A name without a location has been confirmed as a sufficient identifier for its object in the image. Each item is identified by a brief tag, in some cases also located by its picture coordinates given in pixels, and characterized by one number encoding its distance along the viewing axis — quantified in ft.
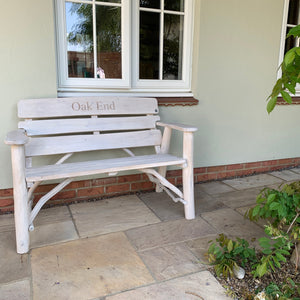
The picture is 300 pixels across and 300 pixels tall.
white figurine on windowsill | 8.95
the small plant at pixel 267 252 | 4.79
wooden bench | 6.15
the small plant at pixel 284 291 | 4.89
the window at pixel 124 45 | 8.46
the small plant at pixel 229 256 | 5.54
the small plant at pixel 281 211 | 5.11
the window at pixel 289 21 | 10.98
